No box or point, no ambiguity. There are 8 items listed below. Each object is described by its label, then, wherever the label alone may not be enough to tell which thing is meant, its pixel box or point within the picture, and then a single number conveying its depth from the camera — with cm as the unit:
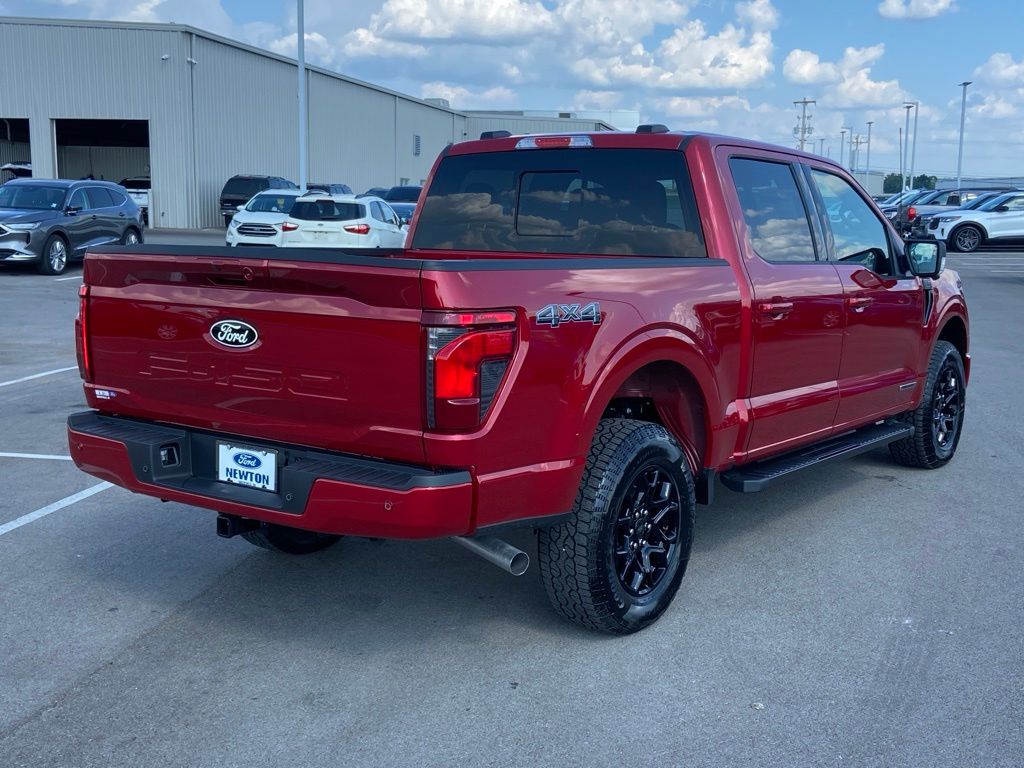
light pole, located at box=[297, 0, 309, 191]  3081
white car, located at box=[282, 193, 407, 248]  2061
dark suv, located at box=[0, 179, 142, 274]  1888
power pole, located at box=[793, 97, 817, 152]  8619
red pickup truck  356
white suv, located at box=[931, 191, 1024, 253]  3006
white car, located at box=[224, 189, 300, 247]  2117
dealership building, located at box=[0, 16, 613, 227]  3544
